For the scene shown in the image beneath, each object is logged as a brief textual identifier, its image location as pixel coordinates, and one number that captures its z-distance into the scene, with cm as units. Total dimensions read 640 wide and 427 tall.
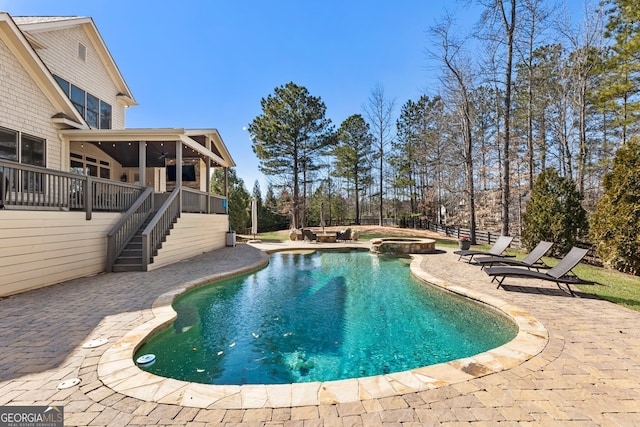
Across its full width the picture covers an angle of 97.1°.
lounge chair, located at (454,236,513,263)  934
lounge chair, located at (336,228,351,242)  1859
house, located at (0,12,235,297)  633
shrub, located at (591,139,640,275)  771
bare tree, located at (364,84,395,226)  2783
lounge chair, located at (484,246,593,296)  586
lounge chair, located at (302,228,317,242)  1814
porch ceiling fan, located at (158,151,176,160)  1308
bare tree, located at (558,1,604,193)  1461
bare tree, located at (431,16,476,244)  1558
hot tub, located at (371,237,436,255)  1324
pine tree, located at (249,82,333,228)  2477
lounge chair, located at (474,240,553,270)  722
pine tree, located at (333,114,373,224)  3120
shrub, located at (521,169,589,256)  1036
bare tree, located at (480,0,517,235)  1309
